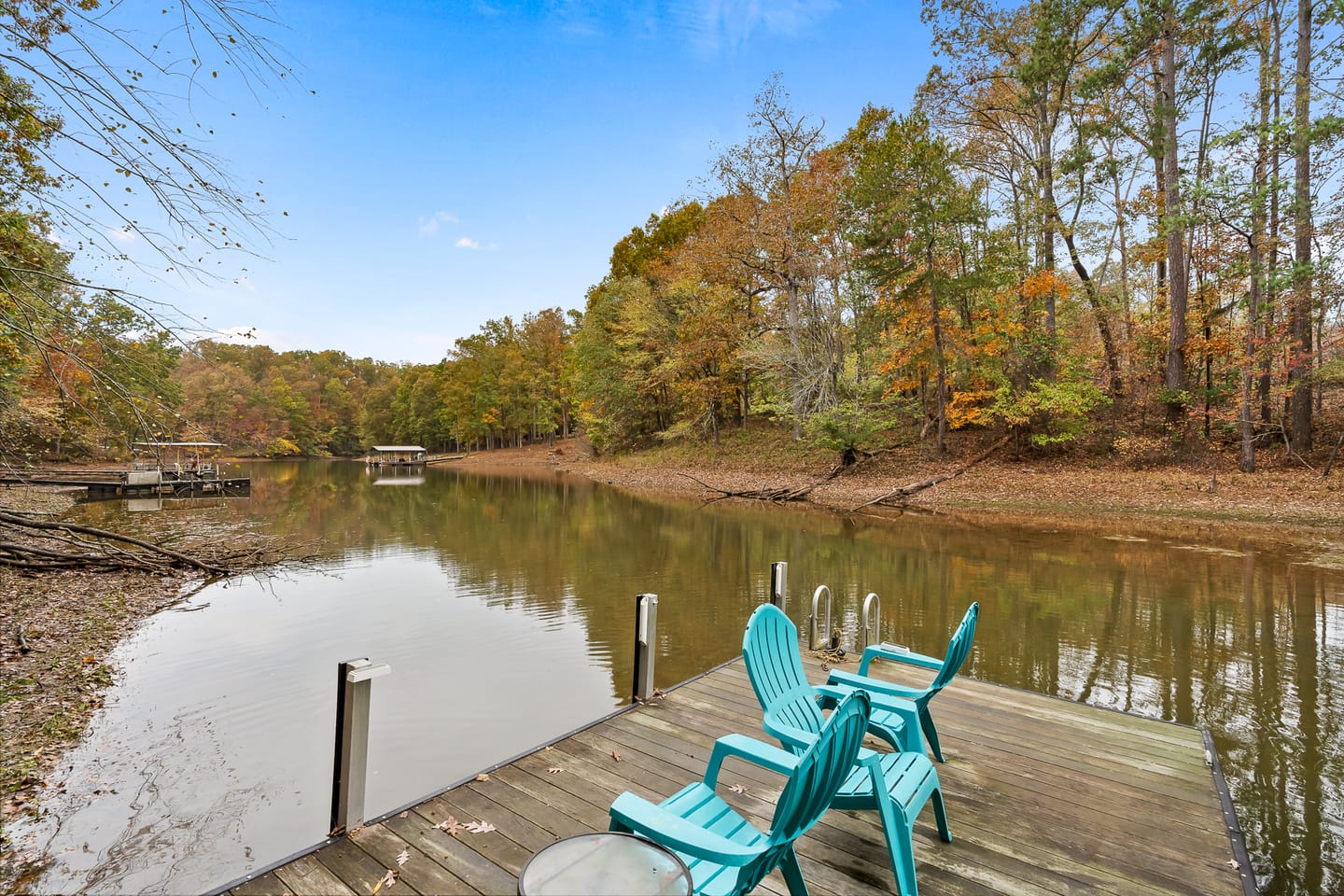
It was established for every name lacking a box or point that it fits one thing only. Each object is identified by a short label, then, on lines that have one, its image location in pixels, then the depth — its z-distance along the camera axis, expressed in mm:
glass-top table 1389
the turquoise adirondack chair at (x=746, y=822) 1683
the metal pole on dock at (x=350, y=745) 2619
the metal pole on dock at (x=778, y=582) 5164
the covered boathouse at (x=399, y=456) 49688
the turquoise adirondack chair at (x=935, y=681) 3096
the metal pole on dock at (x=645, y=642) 4090
